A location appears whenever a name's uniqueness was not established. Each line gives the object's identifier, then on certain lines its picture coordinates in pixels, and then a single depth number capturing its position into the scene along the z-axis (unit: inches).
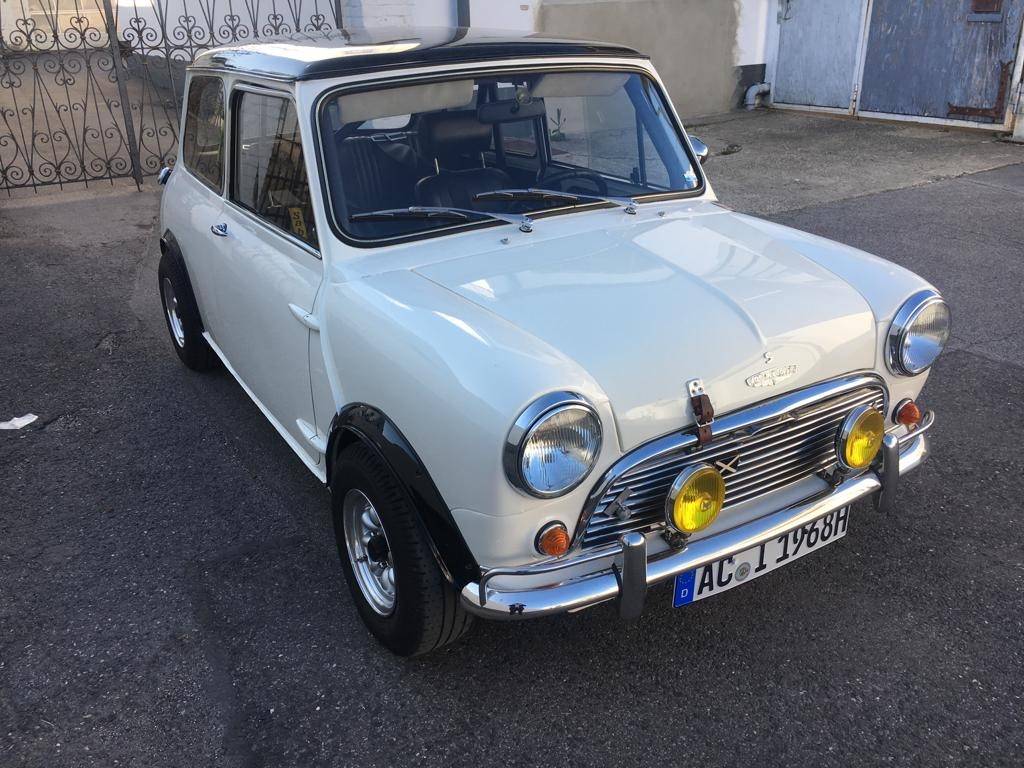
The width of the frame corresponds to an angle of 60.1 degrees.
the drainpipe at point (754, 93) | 485.7
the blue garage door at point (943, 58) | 383.6
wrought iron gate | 360.2
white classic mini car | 88.8
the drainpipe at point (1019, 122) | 379.2
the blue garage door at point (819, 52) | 444.1
